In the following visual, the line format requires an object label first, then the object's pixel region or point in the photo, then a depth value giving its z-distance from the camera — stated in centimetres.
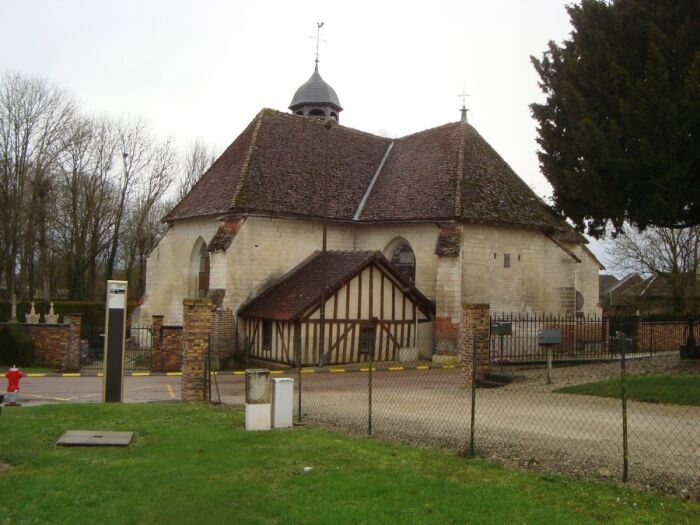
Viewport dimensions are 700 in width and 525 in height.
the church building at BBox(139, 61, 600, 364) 2288
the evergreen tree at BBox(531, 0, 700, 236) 1459
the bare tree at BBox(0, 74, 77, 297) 3353
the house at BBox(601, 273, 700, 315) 3862
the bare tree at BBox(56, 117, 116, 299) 3959
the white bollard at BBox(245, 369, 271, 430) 1008
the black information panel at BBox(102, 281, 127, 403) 1348
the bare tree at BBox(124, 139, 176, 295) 4441
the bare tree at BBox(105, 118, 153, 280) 4175
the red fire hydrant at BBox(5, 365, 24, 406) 1321
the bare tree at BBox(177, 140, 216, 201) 4903
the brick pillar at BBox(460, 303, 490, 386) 1515
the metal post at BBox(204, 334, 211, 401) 1334
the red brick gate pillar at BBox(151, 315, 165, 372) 2186
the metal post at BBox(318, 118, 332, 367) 2136
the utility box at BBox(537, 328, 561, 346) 1560
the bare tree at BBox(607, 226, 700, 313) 3850
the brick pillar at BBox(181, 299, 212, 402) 1365
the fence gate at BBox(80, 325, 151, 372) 2348
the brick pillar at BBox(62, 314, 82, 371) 2188
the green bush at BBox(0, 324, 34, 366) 2300
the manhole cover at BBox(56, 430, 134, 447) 861
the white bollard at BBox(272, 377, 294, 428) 1028
